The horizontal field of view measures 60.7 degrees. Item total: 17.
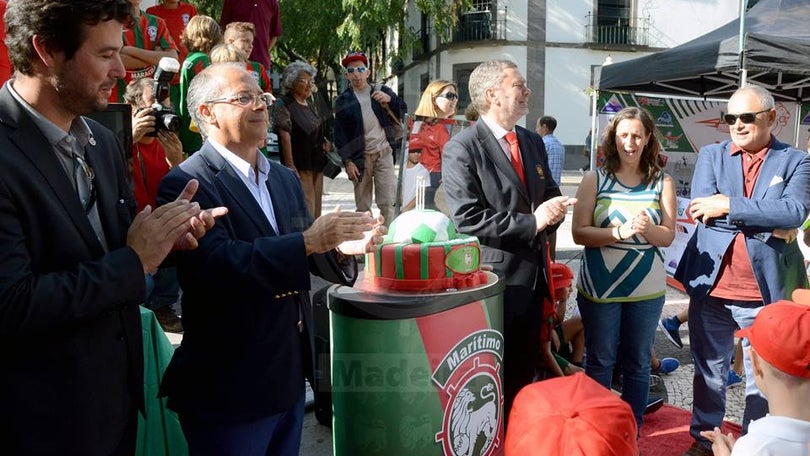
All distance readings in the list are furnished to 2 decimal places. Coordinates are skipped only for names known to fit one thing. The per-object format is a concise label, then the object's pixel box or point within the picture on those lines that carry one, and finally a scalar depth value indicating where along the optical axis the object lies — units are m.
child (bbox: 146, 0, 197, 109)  5.55
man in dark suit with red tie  3.23
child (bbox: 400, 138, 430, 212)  5.23
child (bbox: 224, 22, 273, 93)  5.27
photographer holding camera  3.22
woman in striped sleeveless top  3.42
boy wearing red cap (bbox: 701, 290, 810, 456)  1.89
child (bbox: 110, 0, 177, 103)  4.38
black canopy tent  6.06
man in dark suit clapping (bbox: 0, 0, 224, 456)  1.49
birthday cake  2.63
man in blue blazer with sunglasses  3.27
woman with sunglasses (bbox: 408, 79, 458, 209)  5.04
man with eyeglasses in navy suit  1.98
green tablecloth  2.83
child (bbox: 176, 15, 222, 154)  4.59
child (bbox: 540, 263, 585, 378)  3.98
